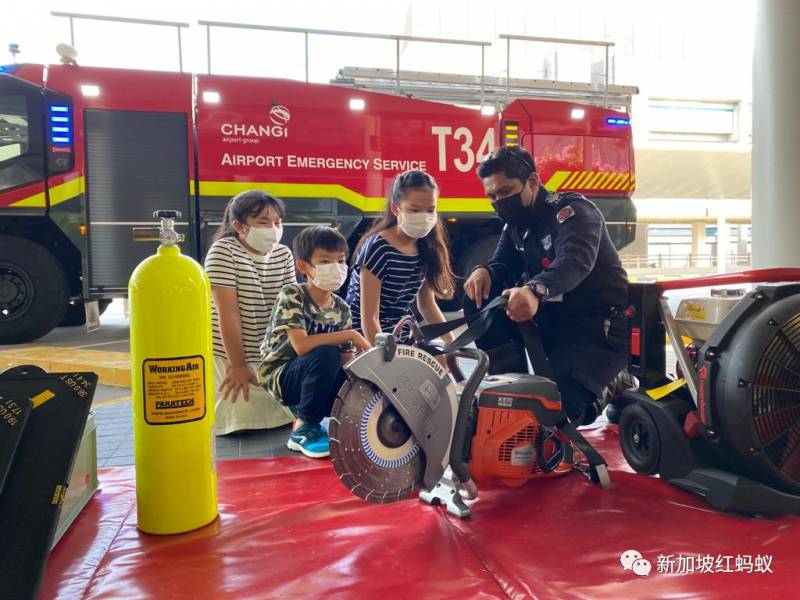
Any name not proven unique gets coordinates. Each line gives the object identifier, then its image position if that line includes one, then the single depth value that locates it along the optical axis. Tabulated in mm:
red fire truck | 4938
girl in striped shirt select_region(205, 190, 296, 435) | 2727
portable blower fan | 1764
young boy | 2469
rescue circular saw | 1658
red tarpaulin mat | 1433
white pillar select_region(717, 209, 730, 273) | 17766
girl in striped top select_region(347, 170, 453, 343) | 2635
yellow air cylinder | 1675
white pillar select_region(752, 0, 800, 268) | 3969
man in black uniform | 2172
